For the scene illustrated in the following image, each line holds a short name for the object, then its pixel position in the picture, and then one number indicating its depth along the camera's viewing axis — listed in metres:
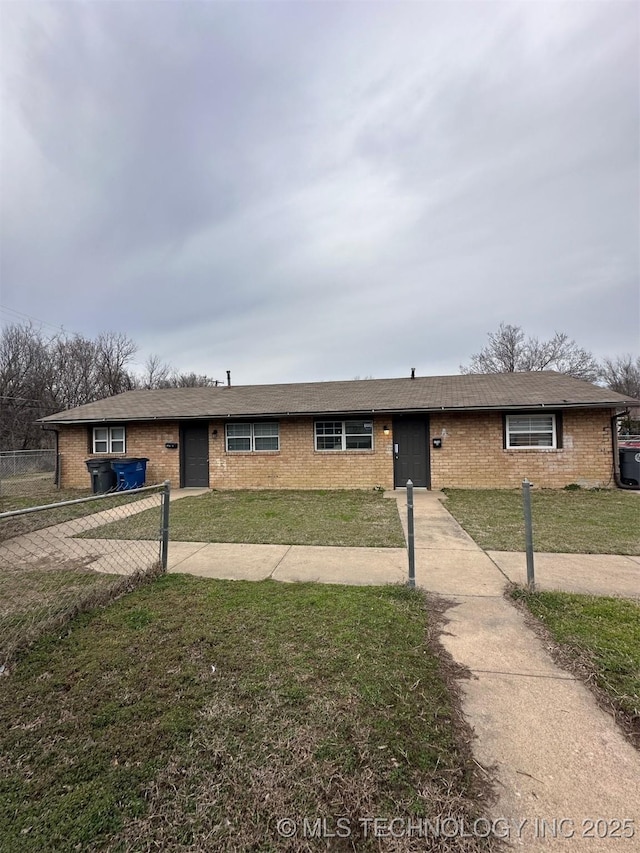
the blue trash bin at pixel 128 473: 11.62
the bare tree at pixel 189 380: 40.50
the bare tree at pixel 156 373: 38.81
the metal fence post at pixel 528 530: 3.64
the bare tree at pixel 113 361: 33.06
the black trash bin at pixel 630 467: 10.26
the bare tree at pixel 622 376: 38.66
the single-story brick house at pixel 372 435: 10.67
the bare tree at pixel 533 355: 32.53
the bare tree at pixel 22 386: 25.86
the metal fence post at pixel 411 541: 3.74
